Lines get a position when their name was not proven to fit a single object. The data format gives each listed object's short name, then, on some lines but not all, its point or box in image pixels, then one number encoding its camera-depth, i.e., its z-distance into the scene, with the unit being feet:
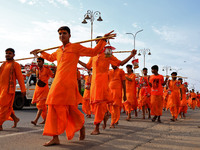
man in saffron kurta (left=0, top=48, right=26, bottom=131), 20.33
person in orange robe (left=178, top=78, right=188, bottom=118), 38.09
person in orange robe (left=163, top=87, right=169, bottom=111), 59.86
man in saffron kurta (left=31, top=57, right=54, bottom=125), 25.20
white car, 47.20
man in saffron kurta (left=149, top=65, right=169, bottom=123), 30.14
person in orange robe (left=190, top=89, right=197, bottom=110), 87.92
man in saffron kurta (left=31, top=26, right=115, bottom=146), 14.24
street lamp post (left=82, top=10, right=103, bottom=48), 69.87
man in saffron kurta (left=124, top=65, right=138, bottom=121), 32.25
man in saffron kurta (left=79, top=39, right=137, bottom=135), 19.10
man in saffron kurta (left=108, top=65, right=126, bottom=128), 23.70
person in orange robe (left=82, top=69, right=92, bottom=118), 34.96
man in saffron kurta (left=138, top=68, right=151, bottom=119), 36.01
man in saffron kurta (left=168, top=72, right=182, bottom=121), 33.45
